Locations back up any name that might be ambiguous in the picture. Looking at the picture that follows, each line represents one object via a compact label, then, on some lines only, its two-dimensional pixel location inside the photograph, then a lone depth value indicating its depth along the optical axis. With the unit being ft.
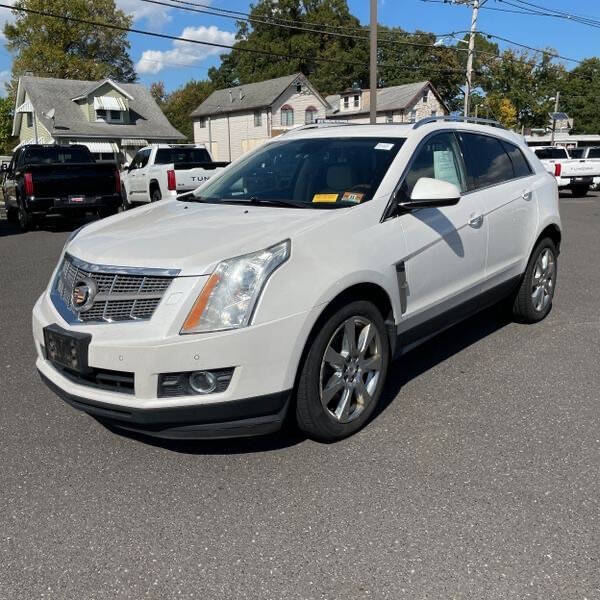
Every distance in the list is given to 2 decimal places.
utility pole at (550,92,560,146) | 158.71
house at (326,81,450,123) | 174.34
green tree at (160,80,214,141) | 264.01
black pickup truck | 41.81
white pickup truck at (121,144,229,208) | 52.31
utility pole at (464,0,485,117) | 110.01
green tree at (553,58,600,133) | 275.18
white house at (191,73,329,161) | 167.32
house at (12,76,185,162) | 140.56
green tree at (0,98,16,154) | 184.82
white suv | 9.71
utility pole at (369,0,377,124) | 65.98
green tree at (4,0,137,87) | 191.72
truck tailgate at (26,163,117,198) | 42.01
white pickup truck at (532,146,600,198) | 76.43
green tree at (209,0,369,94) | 244.01
